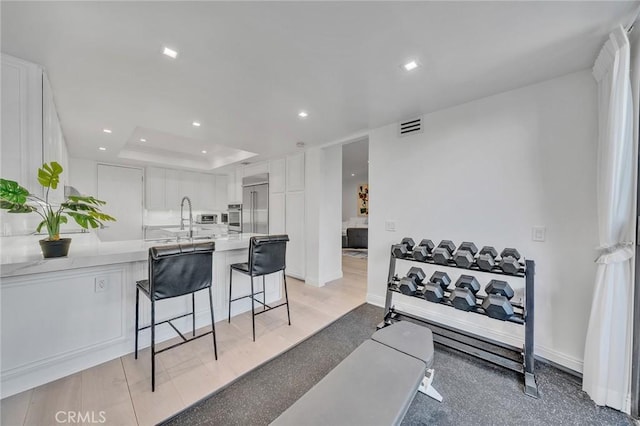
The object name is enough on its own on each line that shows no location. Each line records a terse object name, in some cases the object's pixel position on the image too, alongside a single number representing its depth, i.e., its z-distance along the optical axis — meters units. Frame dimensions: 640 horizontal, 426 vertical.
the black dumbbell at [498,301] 1.83
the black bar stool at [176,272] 1.79
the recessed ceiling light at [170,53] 1.69
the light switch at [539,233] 2.11
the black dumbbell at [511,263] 1.93
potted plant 1.70
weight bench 1.04
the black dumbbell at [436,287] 2.14
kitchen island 1.66
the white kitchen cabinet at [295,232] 4.37
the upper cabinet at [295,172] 4.36
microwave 6.17
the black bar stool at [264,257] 2.47
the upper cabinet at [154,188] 5.48
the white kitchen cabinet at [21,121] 1.78
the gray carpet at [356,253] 6.68
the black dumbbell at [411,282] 2.30
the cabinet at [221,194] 6.61
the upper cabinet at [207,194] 6.29
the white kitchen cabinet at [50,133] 1.96
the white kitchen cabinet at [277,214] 4.69
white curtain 1.55
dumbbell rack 1.83
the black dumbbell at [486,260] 2.02
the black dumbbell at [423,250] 2.38
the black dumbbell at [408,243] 2.66
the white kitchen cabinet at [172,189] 5.70
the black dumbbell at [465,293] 1.97
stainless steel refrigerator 5.00
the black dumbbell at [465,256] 2.11
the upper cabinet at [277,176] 4.70
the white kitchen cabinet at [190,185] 5.94
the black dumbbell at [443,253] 2.25
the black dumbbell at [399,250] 2.55
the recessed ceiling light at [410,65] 1.87
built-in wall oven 5.61
